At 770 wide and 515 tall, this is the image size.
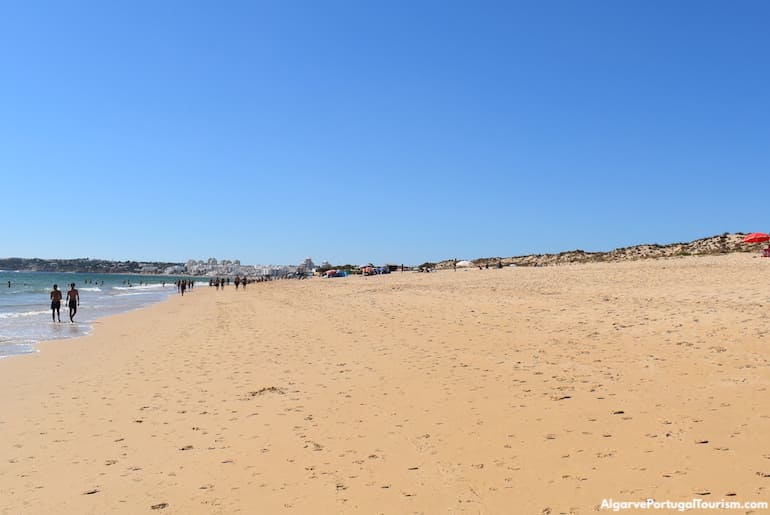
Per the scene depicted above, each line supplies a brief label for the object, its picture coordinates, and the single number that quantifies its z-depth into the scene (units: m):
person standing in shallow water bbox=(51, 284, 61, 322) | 26.70
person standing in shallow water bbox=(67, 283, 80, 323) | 27.11
